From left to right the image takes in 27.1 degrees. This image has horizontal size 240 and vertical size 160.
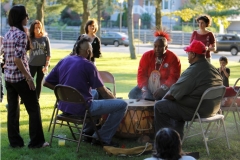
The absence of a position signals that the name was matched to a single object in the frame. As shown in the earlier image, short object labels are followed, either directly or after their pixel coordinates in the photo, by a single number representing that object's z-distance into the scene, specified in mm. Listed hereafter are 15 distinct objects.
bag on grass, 6168
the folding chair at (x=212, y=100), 6211
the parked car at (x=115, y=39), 43109
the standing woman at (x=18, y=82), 6113
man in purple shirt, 6336
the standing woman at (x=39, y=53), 9625
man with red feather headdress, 7488
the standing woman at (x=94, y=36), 9156
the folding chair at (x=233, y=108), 7274
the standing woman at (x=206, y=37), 9125
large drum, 6945
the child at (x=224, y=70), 8438
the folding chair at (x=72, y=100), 6164
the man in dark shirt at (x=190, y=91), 6332
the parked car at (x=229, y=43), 33938
